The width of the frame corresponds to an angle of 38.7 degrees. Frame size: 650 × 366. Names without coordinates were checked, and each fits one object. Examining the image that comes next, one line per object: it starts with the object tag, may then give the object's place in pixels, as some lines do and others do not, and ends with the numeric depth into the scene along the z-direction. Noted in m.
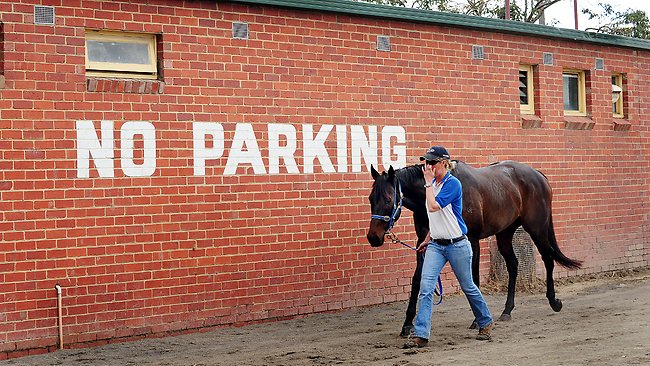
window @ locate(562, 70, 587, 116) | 14.77
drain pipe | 9.02
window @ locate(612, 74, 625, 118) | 15.60
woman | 8.77
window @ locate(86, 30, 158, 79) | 9.54
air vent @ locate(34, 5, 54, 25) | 9.02
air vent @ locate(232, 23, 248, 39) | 10.51
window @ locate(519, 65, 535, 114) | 14.06
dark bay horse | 9.45
